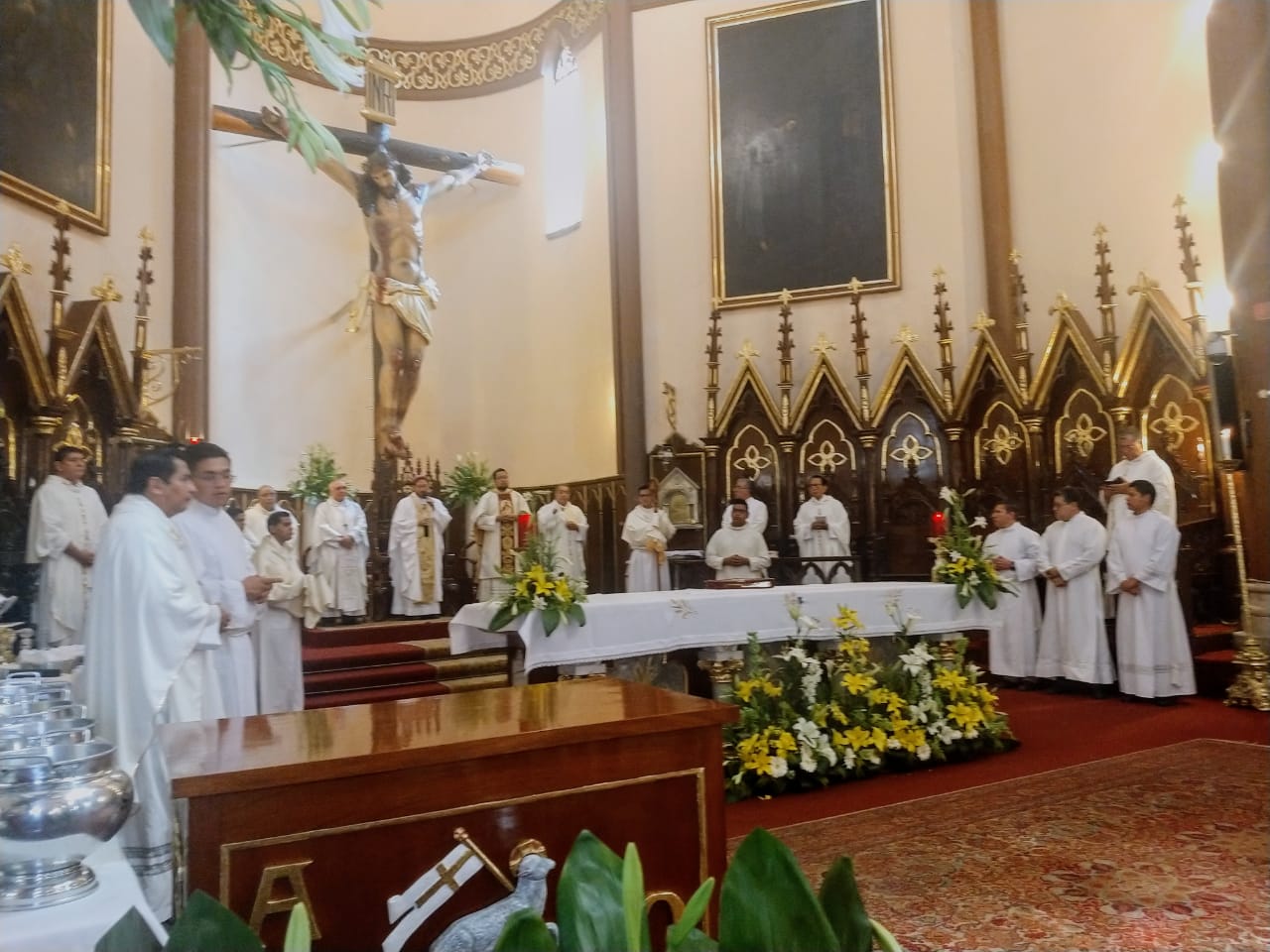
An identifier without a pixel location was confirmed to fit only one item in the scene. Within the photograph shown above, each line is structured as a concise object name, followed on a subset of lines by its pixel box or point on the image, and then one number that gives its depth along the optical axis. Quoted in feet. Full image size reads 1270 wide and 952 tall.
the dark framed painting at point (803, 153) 37.70
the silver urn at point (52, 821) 5.56
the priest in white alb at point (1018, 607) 27.63
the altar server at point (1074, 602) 25.89
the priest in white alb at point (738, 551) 26.30
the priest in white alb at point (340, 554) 31.68
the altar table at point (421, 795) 5.82
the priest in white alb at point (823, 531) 33.99
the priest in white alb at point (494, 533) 36.60
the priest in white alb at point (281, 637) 22.76
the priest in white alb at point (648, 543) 34.58
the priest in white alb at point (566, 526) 36.88
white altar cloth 17.24
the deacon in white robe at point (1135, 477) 26.12
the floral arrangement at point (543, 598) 16.85
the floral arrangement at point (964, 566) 19.92
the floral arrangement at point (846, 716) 16.49
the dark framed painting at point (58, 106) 26.63
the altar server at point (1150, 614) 24.16
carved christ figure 37.42
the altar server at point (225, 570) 14.44
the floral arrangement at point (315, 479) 35.45
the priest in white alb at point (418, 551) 33.68
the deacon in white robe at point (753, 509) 30.30
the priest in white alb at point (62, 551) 22.27
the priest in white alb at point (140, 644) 11.63
